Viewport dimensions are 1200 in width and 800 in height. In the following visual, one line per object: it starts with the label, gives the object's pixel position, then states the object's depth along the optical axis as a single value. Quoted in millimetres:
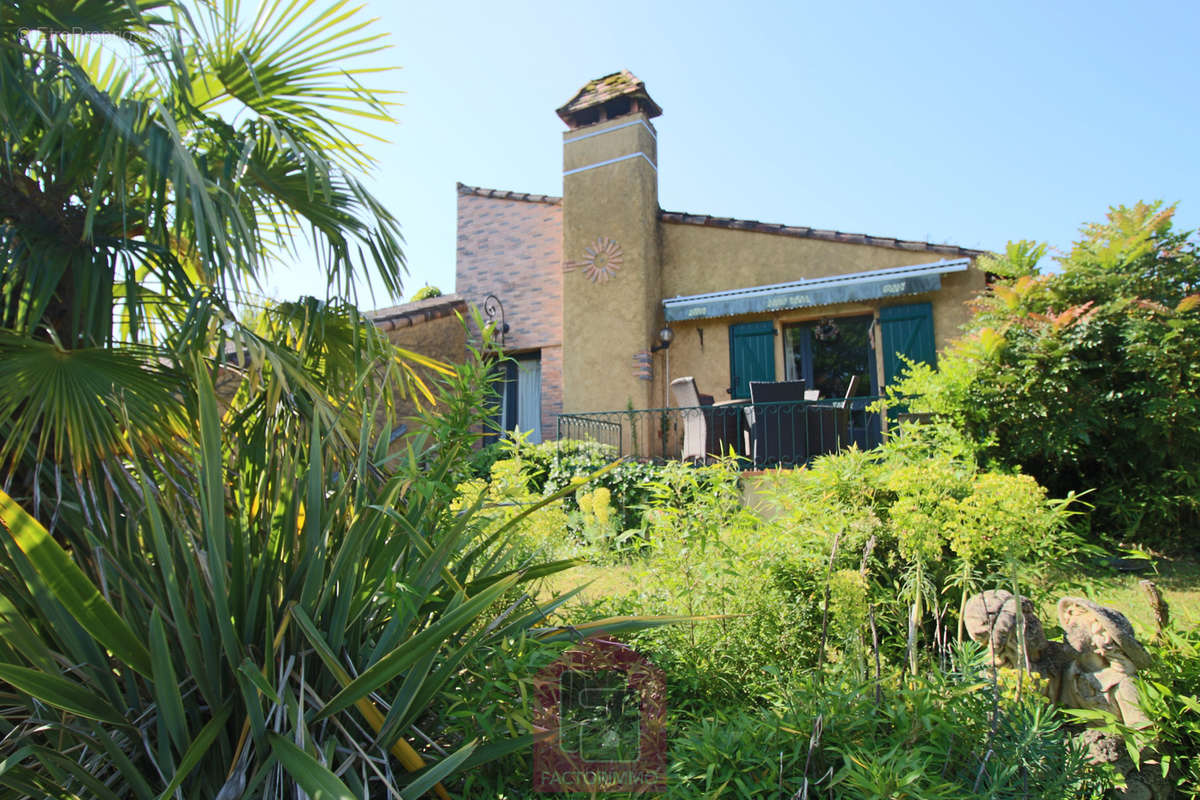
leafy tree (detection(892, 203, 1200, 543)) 5441
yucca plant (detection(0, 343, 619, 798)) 1413
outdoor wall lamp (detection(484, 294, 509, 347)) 13055
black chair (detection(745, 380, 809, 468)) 7824
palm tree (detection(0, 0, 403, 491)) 2354
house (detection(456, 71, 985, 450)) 10344
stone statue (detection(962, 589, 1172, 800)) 2160
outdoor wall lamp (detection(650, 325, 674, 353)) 11328
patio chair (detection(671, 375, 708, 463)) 7980
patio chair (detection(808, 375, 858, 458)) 7453
